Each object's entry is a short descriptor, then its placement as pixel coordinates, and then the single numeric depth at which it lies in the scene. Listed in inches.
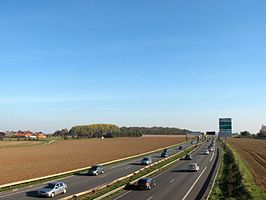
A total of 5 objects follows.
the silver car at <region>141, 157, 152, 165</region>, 1775.4
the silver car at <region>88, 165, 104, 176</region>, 1356.6
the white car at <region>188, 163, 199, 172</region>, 1495.1
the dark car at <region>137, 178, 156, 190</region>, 980.3
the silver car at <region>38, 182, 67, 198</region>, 882.9
